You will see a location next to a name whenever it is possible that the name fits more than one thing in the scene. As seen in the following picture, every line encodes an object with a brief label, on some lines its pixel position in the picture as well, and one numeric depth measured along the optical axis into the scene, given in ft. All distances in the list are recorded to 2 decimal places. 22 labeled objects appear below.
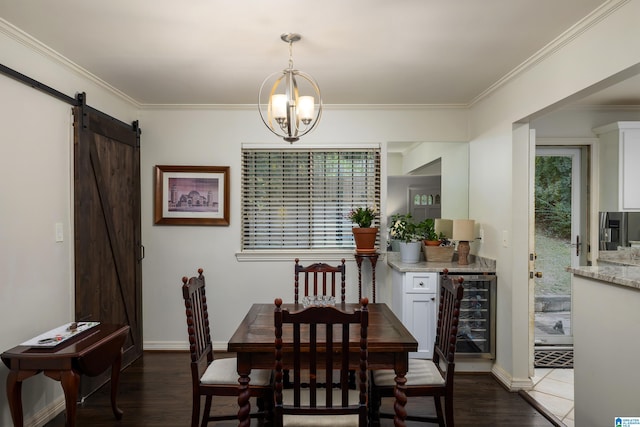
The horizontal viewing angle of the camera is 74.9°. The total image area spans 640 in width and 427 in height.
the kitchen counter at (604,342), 6.55
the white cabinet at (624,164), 13.14
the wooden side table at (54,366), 7.39
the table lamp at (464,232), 12.64
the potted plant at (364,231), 13.16
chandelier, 7.91
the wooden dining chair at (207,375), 7.63
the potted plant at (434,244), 13.28
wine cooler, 12.05
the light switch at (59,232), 9.53
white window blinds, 14.15
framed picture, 13.85
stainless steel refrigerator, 13.69
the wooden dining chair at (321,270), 10.75
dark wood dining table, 6.67
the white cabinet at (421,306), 12.10
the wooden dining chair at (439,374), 7.54
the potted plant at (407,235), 13.35
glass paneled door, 14.51
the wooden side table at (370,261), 13.16
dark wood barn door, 10.28
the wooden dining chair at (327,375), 5.78
